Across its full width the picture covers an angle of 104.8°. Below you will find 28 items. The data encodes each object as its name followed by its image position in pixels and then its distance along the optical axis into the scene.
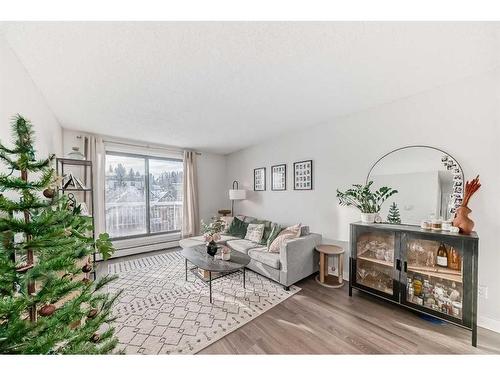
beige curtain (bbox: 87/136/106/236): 3.58
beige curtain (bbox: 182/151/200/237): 4.68
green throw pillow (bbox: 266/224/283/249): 3.16
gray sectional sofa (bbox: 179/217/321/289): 2.57
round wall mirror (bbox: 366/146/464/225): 2.04
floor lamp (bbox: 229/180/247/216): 4.54
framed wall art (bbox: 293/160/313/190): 3.35
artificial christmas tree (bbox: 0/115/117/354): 0.61
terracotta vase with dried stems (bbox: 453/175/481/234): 1.75
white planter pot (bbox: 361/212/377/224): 2.35
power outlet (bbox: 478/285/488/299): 1.85
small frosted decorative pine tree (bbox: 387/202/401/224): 2.36
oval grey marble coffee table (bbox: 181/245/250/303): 2.31
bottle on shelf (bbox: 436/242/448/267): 1.88
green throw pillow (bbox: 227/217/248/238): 4.01
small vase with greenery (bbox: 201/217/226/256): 2.70
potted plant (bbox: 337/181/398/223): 2.36
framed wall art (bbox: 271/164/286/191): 3.83
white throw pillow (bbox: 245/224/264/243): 3.55
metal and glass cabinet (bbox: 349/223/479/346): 1.68
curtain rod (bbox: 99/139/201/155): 3.82
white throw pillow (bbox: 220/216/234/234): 4.34
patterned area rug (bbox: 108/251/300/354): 1.70
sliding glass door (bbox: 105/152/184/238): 4.00
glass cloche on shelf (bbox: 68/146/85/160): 2.96
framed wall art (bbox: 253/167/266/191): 4.29
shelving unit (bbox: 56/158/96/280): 3.30
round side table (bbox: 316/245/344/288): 2.67
